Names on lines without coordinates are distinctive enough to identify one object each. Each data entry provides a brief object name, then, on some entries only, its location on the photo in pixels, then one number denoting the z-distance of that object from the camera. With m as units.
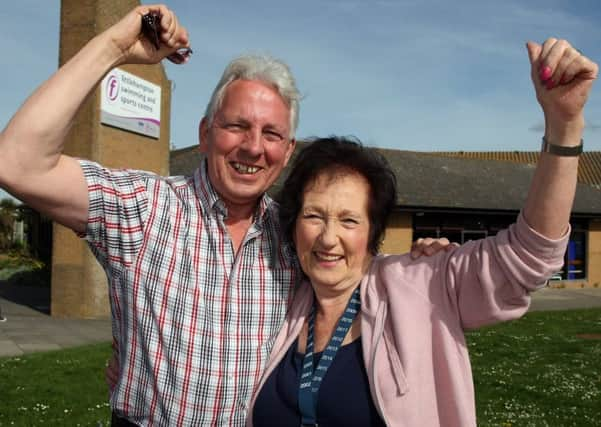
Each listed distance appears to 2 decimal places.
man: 1.98
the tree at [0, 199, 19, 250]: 24.05
